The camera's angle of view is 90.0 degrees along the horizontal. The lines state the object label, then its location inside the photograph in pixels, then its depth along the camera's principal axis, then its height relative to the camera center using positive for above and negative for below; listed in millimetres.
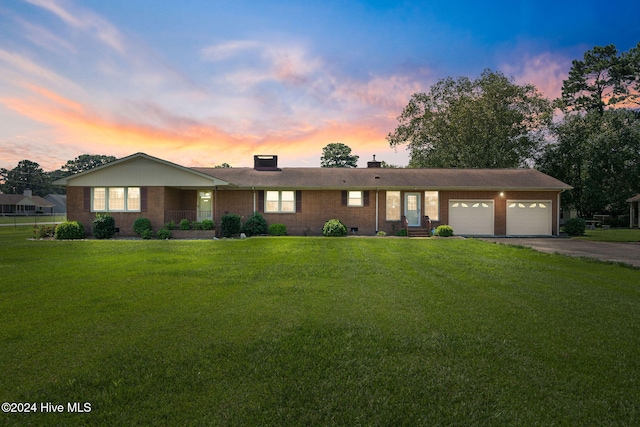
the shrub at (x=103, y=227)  16984 -665
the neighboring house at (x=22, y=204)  56319 +1995
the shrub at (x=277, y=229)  18953 -935
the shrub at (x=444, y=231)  18469 -1084
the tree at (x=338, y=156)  59344 +10675
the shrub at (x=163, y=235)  17078 -1116
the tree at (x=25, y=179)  78688 +9001
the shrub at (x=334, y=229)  18281 -923
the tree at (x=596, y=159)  27681 +4753
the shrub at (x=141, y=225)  17406 -591
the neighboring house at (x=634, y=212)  30202 -93
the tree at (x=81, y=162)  94625 +15683
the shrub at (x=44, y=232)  17591 -959
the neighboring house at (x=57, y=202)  73581 +2963
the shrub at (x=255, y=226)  18469 -720
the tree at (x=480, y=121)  30875 +9066
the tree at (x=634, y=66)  31812 +14580
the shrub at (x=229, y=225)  17562 -623
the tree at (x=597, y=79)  33281 +14416
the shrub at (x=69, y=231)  16906 -858
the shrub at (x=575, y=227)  20312 -990
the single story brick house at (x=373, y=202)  19297 +661
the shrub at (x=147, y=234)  17078 -1061
